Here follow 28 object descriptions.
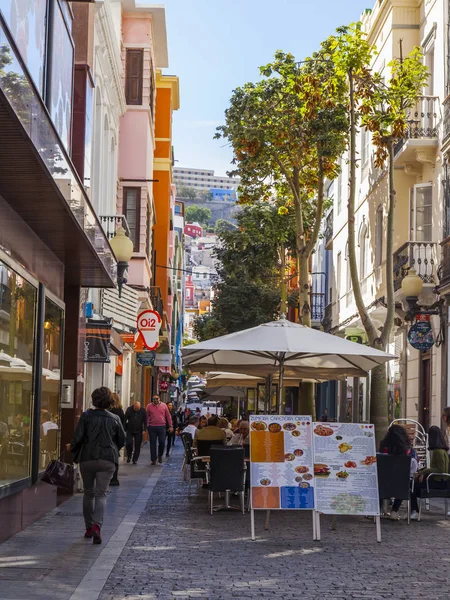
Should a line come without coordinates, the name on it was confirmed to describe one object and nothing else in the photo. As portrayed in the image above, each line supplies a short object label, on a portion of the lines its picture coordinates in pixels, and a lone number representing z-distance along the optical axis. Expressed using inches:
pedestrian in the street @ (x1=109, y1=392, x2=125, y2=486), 748.0
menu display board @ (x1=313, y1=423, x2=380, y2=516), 493.4
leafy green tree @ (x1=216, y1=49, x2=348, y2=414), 967.6
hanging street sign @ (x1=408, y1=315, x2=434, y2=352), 955.3
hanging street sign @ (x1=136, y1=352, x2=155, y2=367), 1417.3
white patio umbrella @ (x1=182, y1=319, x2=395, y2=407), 577.0
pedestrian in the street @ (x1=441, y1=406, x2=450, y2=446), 613.2
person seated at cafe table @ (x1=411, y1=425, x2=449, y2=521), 581.6
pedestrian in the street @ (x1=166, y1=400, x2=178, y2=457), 1323.5
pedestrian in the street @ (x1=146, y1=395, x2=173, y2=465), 1038.4
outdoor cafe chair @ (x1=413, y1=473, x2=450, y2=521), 573.9
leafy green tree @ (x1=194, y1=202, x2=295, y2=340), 1375.5
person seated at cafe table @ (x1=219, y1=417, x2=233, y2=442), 823.5
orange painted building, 1867.6
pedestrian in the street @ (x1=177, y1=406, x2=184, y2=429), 1893.2
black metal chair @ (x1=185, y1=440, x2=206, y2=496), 672.4
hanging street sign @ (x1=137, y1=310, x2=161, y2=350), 1278.3
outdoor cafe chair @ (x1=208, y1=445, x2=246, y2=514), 581.9
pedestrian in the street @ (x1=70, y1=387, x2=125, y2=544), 456.4
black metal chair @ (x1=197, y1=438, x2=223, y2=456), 723.4
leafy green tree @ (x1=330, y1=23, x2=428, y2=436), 781.3
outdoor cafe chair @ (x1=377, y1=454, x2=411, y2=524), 548.1
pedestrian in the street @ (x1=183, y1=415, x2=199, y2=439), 923.8
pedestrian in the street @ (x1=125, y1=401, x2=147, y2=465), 1021.2
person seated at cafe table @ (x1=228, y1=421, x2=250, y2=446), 742.5
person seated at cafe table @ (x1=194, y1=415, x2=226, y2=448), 728.3
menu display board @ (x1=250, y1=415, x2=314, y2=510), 498.3
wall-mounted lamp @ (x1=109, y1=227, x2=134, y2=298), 820.6
